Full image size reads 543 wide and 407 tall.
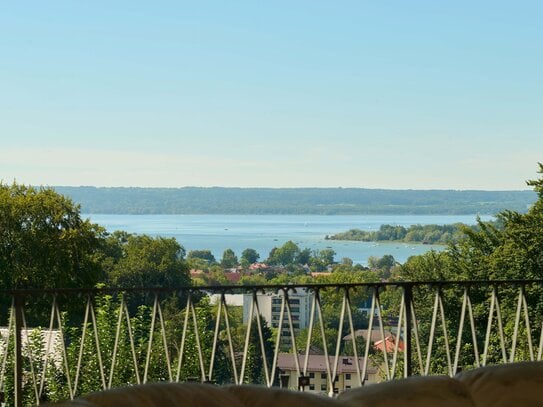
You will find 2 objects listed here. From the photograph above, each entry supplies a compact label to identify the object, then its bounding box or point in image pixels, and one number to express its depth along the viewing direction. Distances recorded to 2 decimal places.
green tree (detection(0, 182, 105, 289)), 29.30
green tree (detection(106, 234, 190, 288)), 32.38
